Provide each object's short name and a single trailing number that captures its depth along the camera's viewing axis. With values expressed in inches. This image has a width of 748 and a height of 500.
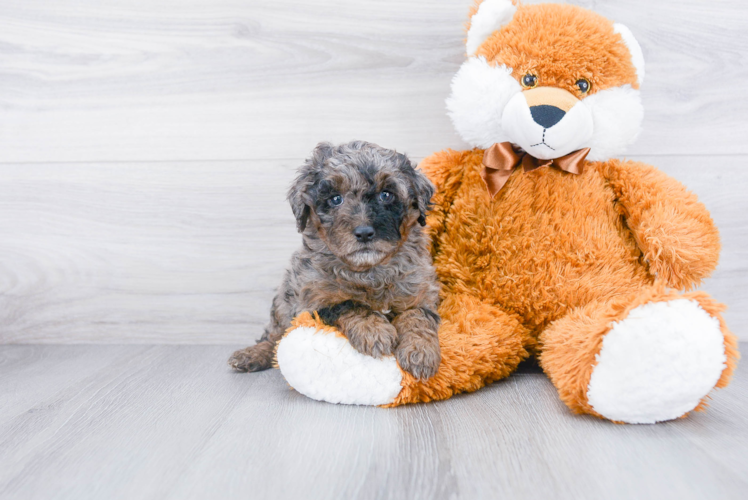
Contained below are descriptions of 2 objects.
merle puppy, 24.3
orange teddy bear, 24.7
